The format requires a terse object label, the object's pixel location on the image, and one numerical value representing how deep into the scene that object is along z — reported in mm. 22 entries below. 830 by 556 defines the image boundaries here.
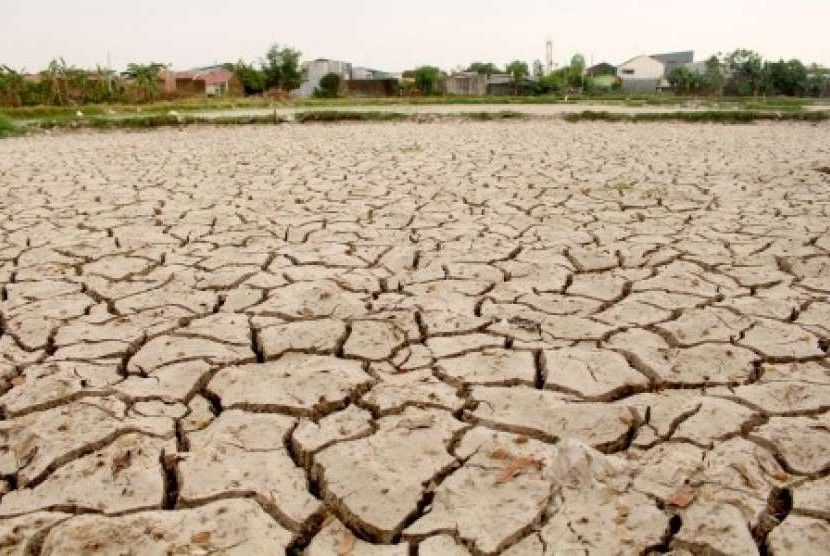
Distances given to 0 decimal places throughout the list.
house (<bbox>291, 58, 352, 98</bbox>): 48000
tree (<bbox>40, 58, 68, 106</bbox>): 20214
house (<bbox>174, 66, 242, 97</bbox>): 37062
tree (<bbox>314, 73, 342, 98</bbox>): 35938
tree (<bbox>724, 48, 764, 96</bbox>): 41844
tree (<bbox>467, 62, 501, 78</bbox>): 52469
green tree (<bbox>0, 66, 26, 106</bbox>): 19688
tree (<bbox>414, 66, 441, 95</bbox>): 38094
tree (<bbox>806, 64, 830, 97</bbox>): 40531
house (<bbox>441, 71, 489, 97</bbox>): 42500
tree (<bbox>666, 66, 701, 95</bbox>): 43312
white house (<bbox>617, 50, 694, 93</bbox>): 60438
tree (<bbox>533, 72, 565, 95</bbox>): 41347
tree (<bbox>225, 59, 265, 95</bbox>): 36344
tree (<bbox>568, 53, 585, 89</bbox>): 47094
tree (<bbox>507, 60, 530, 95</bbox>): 44531
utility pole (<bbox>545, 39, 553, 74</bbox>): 49088
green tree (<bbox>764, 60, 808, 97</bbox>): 40594
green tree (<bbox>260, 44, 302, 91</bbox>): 36906
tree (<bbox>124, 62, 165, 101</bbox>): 25109
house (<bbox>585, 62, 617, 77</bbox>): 60969
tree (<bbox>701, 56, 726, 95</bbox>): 43000
